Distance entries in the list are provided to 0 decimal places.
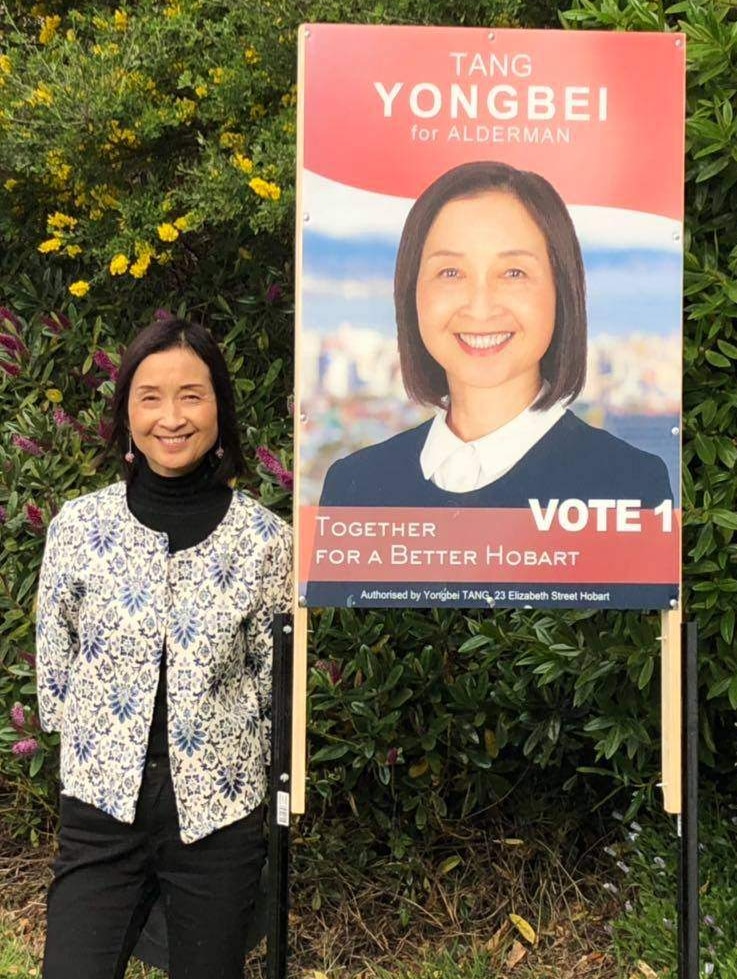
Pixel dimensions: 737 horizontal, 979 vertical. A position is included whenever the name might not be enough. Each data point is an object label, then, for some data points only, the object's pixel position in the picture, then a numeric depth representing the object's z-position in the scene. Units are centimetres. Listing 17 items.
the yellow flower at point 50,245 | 417
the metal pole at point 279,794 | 268
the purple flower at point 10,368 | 450
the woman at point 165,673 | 260
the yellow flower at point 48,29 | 447
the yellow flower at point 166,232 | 398
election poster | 266
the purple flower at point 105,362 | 422
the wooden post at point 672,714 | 272
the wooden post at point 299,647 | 264
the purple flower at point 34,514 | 399
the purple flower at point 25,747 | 382
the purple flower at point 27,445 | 415
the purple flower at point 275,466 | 389
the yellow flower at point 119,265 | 397
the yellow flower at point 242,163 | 383
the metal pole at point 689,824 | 269
